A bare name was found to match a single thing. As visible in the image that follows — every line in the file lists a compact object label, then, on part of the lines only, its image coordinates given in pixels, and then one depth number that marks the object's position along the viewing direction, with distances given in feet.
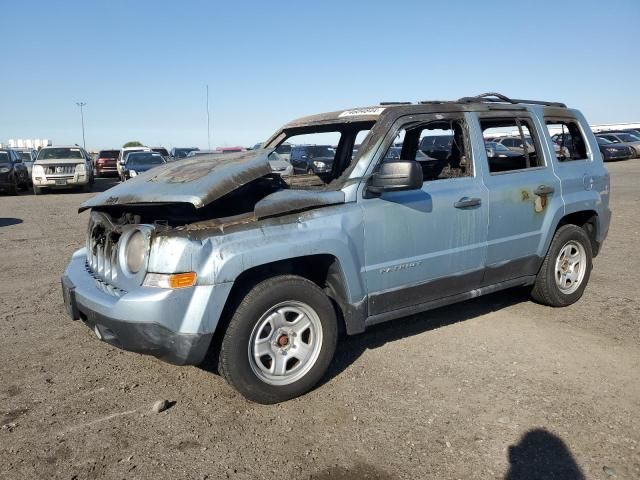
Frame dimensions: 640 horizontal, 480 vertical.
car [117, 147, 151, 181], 71.97
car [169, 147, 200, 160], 96.38
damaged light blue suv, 10.39
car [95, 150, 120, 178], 98.73
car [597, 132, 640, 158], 100.48
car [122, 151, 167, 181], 65.10
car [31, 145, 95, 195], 63.16
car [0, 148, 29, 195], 63.67
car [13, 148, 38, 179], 90.80
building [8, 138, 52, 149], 259.27
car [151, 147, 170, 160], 93.97
